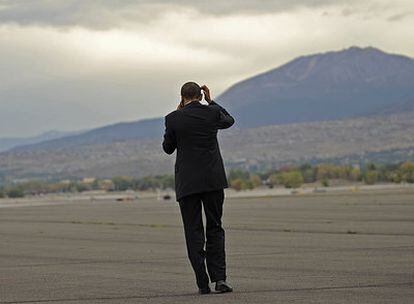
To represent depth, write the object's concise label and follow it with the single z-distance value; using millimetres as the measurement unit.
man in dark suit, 12594
